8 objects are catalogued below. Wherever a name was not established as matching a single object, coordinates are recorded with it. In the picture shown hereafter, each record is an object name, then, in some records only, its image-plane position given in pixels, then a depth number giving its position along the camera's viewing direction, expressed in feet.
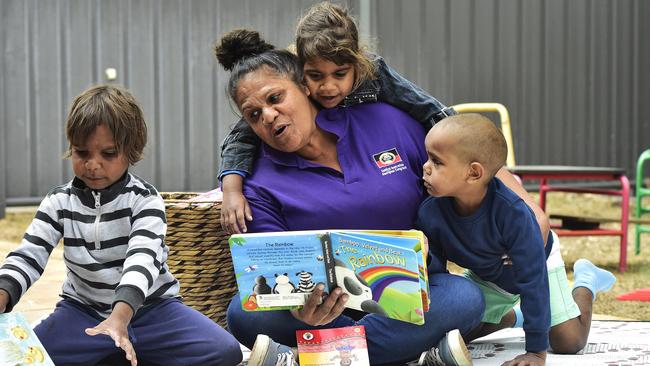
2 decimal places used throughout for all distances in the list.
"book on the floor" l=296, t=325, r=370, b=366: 8.04
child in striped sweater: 7.58
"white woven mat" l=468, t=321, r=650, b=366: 8.77
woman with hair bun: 8.38
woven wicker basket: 9.79
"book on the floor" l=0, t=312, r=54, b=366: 6.67
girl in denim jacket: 8.61
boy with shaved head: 8.06
